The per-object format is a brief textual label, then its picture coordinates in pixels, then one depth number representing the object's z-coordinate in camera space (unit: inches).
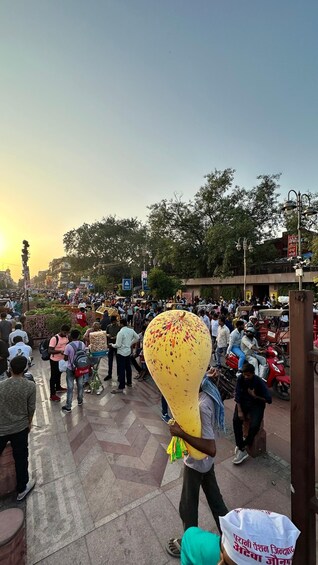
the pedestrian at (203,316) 415.6
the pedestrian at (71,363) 209.3
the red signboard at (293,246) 660.9
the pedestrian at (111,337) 279.9
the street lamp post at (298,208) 433.1
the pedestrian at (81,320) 427.4
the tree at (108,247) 1793.8
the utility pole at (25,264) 569.4
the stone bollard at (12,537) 79.7
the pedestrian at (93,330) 284.5
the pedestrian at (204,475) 87.3
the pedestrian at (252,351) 238.8
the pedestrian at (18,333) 280.1
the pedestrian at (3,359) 225.8
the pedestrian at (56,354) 230.5
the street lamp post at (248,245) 986.8
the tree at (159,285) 925.8
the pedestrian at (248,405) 145.1
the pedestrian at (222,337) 324.6
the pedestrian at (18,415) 123.9
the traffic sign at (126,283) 722.8
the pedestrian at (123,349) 244.1
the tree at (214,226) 1087.6
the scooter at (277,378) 236.5
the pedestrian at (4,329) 316.2
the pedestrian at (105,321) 395.4
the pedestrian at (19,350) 225.8
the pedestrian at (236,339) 268.7
